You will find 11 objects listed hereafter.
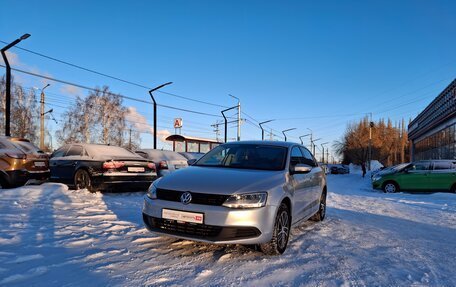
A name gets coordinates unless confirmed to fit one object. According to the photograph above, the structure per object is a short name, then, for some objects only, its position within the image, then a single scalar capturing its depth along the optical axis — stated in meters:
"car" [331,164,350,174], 58.03
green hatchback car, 14.78
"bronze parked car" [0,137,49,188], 9.00
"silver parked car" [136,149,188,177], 12.80
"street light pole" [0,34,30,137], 14.45
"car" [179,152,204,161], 17.58
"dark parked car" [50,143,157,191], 9.40
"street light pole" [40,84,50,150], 36.80
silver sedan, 4.18
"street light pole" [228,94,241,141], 43.09
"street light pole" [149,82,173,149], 26.42
